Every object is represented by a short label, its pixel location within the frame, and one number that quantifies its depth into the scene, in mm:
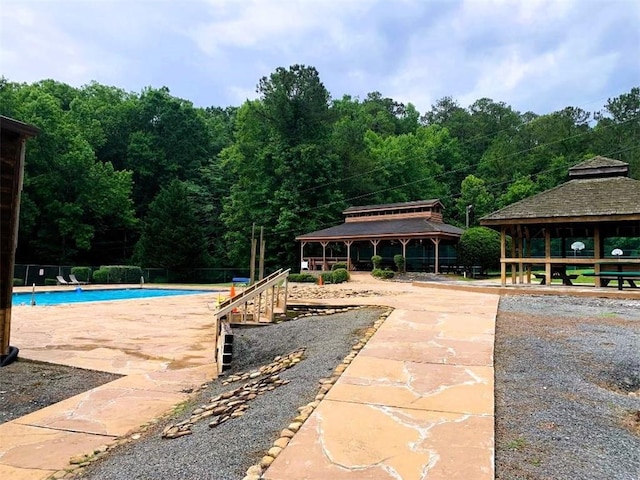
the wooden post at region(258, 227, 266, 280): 16762
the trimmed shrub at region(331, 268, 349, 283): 22750
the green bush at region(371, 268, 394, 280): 23688
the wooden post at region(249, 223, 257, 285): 17309
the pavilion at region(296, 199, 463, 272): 26609
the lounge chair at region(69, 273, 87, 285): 27094
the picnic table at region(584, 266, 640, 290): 11602
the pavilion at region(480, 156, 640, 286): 13188
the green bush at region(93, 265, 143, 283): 28516
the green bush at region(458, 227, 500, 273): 24266
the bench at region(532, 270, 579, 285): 14919
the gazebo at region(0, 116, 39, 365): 6957
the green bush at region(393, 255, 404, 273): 25172
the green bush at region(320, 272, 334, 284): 23105
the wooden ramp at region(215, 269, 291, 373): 7708
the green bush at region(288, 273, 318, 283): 24453
